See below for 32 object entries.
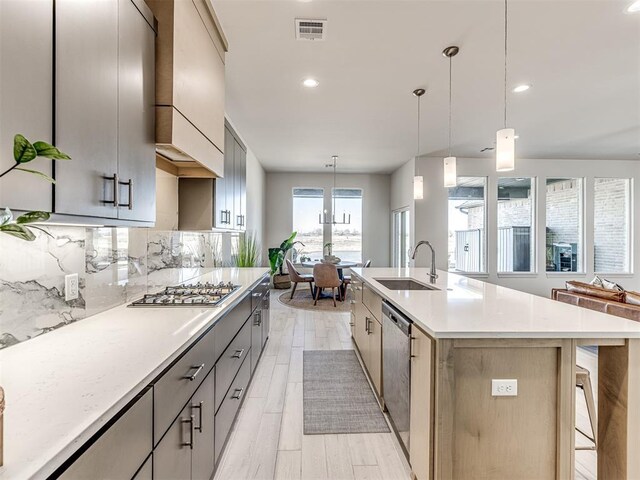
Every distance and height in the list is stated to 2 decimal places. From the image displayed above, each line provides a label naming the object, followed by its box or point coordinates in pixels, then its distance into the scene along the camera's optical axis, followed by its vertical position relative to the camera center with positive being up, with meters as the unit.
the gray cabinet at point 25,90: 0.77 +0.39
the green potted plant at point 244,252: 4.86 -0.22
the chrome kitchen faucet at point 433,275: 2.93 -0.33
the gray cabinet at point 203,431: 1.39 -0.91
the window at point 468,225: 6.57 +0.35
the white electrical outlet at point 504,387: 1.44 -0.66
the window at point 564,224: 6.66 +0.39
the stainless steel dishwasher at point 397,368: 1.80 -0.81
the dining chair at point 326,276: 5.89 -0.68
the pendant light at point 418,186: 3.71 +0.65
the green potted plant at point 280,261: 7.19 -0.50
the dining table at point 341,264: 6.40 -0.53
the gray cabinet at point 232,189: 2.86 +0.52
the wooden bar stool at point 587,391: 1.81 -0.87
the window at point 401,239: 7.19 +0.04
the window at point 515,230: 6.63 +0.25
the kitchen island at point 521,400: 1.41 -0.72
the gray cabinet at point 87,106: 0.96 +0.44
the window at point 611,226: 6.61 +0.36
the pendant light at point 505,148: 2.16 +0.65
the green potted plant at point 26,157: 0.60 +0.16
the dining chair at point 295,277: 6.43 -0.77
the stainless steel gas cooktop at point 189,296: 1.84 -0.37
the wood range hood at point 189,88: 1.56 +0.86
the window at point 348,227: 8.35 +0.34
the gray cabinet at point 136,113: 1.28 +0.55
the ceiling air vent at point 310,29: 2.34 +1.61
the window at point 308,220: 8.28 +0.52
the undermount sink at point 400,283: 3.07 -0.42
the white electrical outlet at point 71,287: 1.43 -0.23
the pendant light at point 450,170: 2.82 +0.68
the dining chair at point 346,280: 6.48 -0.82
